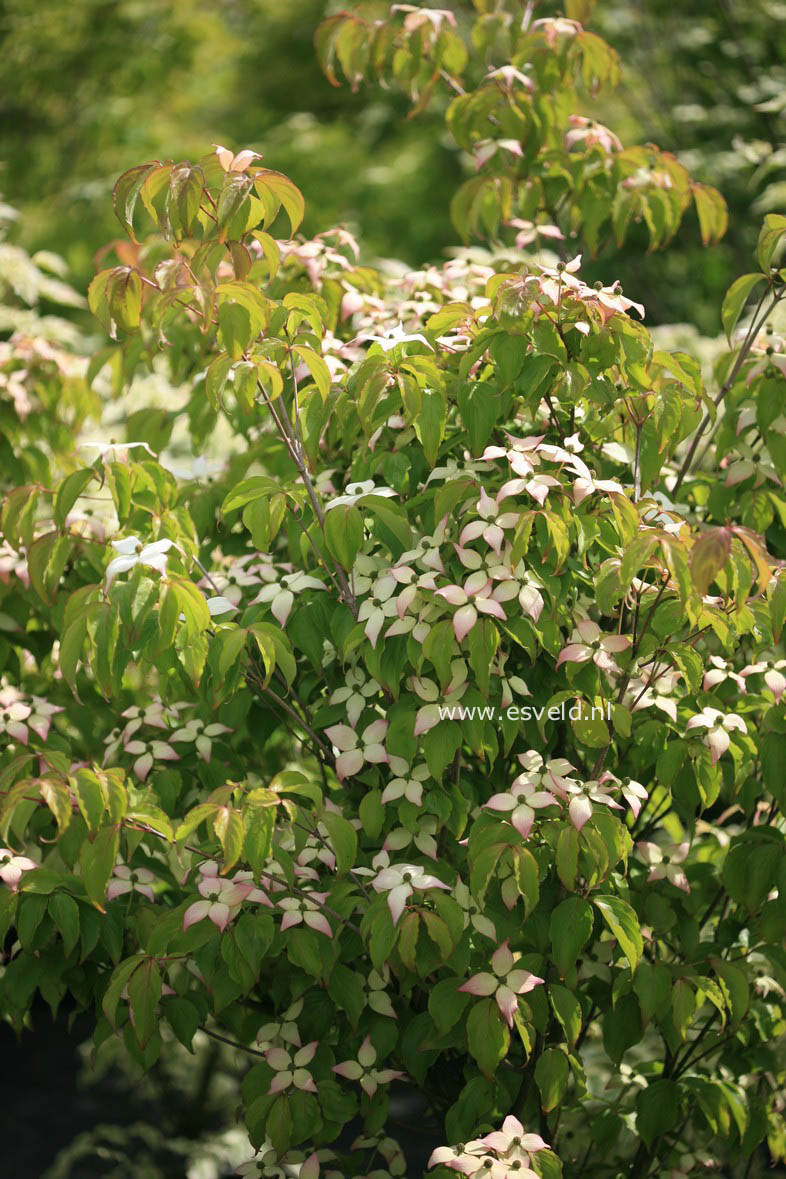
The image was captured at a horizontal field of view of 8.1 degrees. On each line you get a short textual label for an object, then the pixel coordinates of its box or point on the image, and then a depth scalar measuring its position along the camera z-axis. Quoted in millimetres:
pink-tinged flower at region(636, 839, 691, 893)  4650
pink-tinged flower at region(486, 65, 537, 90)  4838
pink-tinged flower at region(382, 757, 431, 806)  4533
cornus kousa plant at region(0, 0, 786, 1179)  4468
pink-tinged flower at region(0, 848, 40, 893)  4513
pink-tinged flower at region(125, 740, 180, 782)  4638
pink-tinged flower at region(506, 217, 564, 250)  4883
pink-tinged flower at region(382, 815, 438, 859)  4551
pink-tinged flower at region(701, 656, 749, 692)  4581
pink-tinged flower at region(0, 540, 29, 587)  4730
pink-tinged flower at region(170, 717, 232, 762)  4654
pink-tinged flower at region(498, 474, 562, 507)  4456
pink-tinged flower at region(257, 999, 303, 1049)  4573
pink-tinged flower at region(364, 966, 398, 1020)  4558
